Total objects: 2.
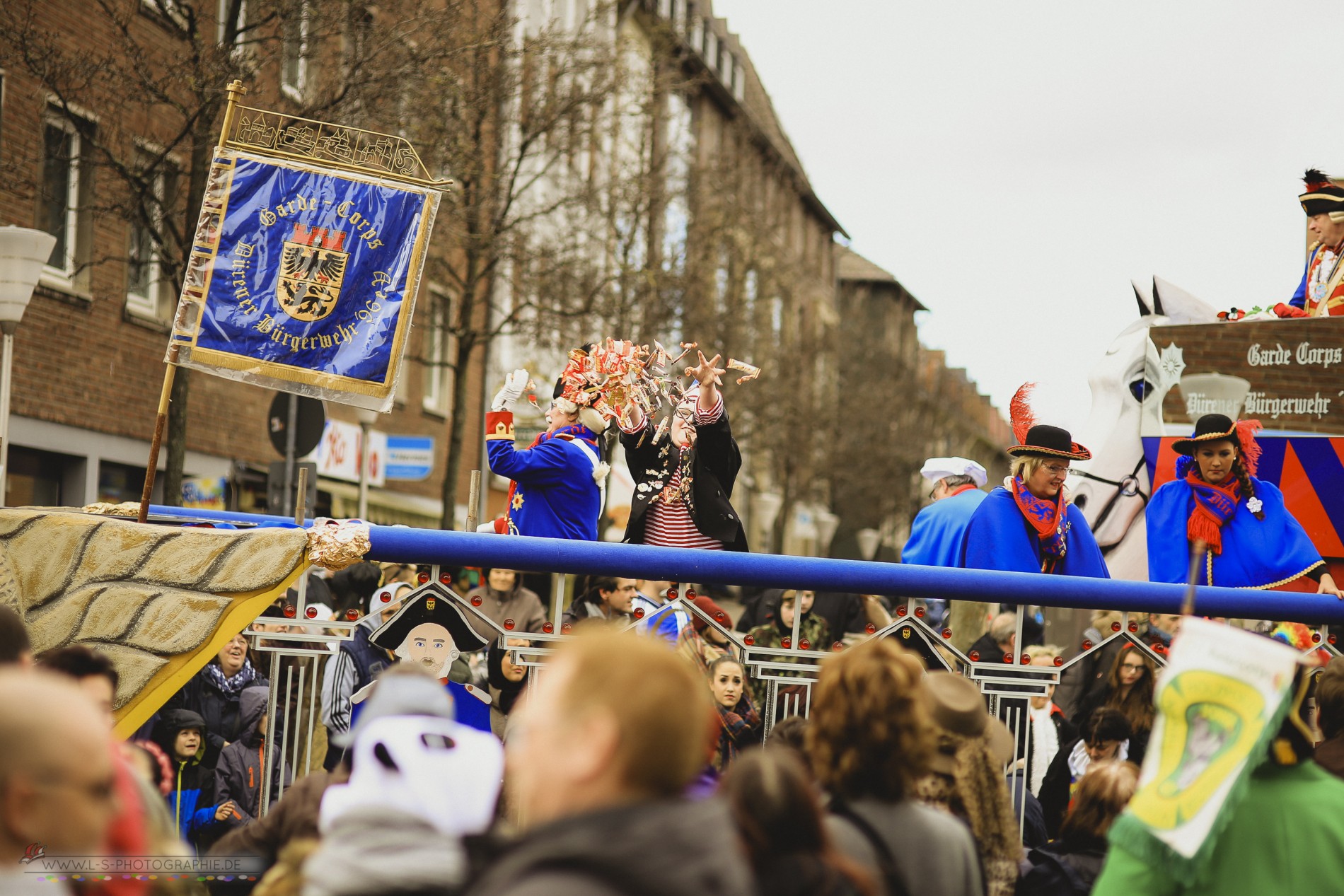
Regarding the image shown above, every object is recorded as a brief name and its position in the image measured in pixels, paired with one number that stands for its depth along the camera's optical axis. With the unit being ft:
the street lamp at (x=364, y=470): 58.23
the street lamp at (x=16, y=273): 37.14
